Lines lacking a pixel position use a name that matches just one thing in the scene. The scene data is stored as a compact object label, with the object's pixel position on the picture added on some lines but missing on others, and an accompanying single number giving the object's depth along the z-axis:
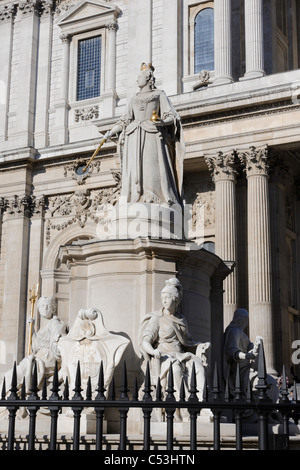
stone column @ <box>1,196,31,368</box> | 30.75
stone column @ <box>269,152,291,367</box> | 25.55
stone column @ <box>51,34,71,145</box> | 33.47
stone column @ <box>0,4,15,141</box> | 35.09
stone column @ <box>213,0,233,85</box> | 28.08
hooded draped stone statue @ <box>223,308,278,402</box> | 10.27
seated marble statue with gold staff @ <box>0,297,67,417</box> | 9.72
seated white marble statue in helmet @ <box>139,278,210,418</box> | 8.91
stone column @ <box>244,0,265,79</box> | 27.56
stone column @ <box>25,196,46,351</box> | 32.16
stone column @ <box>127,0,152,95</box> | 31.47
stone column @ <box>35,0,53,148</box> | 34.00
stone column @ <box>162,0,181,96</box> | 29.92
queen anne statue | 10.96
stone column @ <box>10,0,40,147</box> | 34.12
